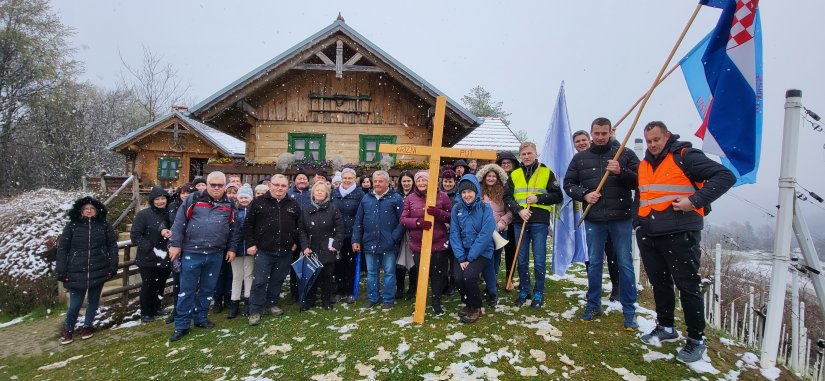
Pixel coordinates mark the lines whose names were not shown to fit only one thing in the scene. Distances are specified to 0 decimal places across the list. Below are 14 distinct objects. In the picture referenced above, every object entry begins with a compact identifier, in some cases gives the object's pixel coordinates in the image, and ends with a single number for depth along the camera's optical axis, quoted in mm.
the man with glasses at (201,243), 4953
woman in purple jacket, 4824
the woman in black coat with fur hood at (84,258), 5359
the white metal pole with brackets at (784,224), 3473
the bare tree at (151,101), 30656
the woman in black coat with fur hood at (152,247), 5645
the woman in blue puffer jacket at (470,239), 4520
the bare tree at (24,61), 20453
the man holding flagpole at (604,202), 4066
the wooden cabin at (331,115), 10227
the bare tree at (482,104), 36781
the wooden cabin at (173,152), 19266
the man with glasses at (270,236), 5145
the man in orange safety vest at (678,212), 3223
